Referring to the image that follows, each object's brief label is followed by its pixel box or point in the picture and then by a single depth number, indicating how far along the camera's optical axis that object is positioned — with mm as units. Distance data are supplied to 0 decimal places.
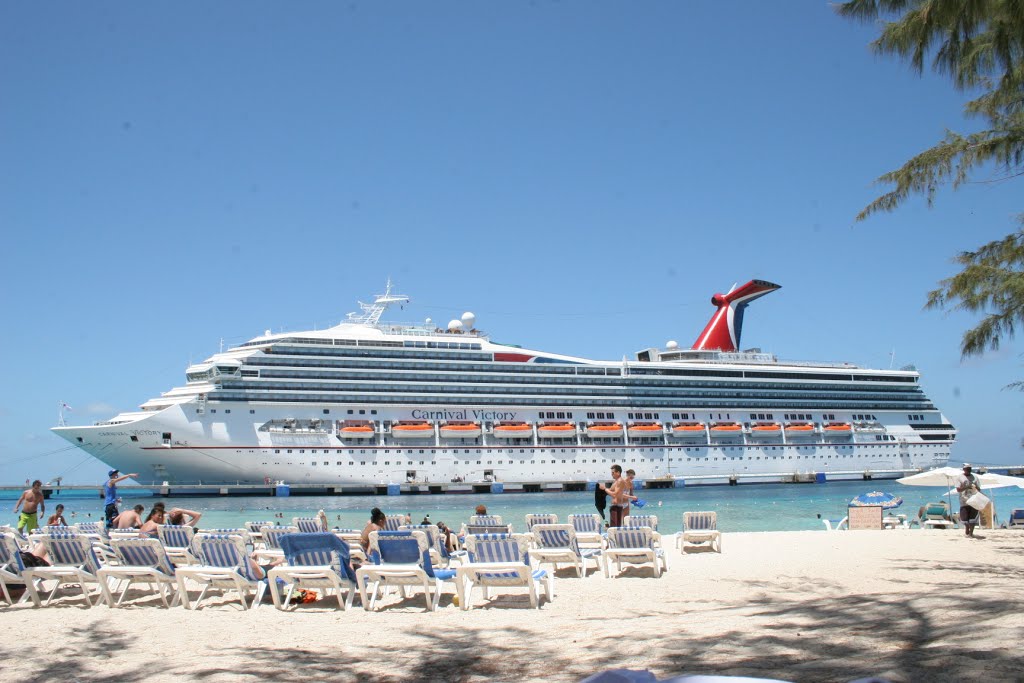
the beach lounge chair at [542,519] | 10188
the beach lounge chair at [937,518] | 14255
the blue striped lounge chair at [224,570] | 6660
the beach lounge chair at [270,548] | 7915
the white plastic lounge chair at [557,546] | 8198
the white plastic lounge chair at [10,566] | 6660
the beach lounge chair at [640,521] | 9562
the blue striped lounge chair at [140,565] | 6652
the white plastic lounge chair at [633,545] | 8195
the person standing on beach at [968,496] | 11117
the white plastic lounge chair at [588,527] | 9641
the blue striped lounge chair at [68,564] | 6664
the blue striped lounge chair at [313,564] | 6570
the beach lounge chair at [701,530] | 10516
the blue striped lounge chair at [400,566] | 6520
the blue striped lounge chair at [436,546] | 8094
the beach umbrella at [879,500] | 18797
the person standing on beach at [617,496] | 9562
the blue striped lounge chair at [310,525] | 9898
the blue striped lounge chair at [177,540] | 7696
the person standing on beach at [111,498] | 11930
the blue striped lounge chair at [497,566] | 6594
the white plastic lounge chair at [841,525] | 15606
